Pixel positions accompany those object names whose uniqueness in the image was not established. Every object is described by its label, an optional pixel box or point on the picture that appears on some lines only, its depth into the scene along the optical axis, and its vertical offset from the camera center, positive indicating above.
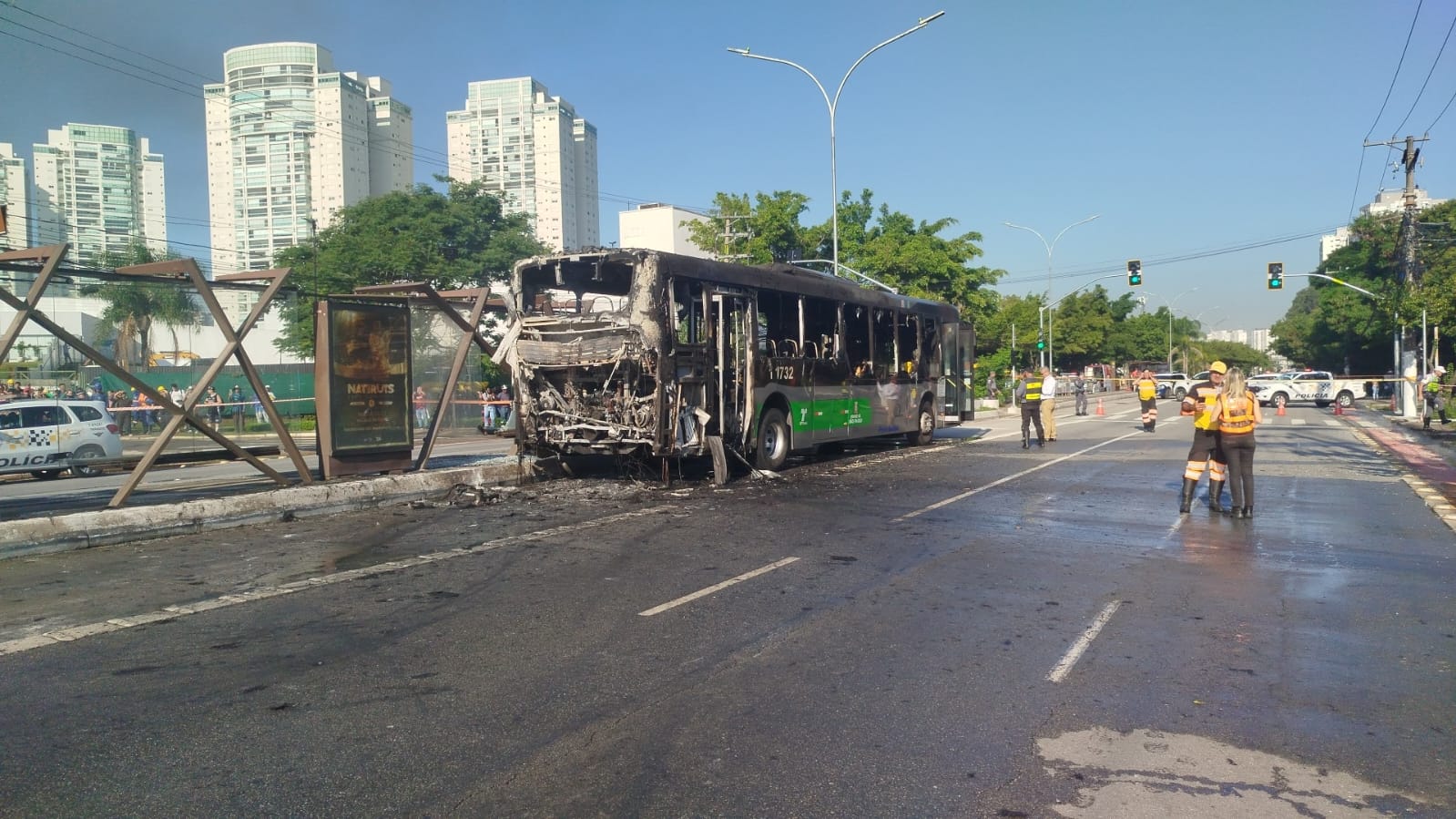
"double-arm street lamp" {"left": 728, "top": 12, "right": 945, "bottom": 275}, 27.14 +6.28
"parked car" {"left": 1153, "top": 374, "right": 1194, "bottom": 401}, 58.78 -0.29
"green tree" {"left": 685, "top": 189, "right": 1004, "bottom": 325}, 46.19 +6.68
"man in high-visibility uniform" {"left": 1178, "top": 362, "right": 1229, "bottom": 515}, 11.33 -0.75
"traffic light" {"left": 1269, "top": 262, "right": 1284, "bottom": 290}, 40.31 +4.10
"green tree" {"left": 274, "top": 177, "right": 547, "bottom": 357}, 40.62 +6.36
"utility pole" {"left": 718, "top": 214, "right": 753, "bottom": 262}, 45.93 +7.01
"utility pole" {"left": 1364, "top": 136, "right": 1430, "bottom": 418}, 34.34 +4.41
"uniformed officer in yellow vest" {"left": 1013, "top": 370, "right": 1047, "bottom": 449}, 20.94 -0.45
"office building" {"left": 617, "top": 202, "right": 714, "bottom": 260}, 79.88 +12.98
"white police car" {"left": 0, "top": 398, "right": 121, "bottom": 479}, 13.69 -0.44
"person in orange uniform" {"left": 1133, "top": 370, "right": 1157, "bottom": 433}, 25.97 -0.51
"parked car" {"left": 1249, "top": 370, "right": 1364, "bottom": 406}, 45.81 -0.57
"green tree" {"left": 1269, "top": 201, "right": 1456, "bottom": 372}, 50.03 +5.05
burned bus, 12.98 +0.46
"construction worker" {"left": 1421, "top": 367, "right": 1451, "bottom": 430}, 26.56 -0.60
